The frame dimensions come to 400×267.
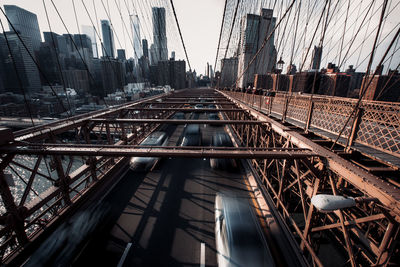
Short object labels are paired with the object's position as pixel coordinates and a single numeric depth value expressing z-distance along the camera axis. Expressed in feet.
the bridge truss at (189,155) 14.67
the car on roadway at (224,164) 51.60
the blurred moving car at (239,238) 20.92
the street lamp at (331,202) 12.46
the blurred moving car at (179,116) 118.58
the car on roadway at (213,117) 119.55
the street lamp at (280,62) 77.55
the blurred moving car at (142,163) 48.78
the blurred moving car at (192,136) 63.62
